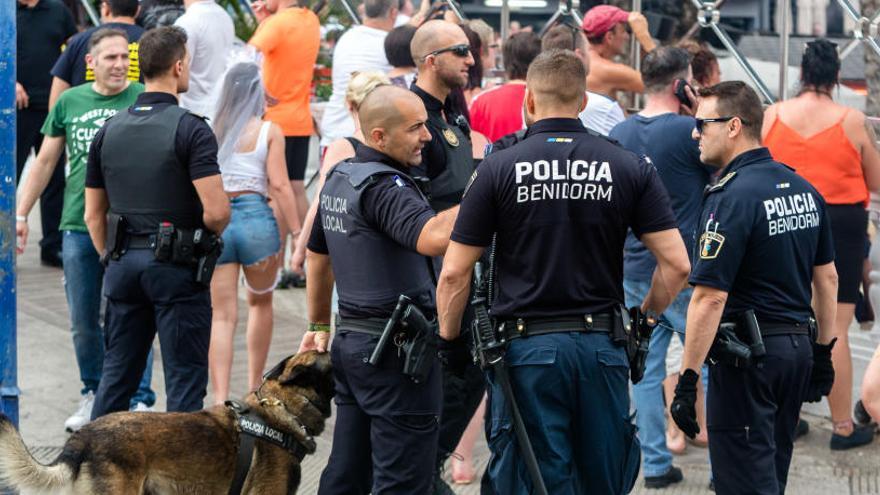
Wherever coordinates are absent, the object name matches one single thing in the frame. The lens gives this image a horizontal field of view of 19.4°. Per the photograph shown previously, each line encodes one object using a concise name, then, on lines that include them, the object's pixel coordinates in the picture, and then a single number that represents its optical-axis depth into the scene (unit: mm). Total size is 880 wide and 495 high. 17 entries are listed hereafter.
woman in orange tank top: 12743
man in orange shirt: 18033
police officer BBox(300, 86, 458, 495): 9193
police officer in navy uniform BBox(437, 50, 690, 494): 8526
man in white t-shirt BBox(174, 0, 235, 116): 16729
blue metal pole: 10573
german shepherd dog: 9147
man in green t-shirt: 13287
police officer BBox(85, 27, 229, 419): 11539
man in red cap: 14636
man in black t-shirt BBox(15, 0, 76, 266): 20256
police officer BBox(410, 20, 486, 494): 10995
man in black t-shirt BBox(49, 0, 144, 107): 16545
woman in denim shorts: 13594
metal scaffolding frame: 14322
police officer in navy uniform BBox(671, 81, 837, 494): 9292
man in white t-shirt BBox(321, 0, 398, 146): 16423
